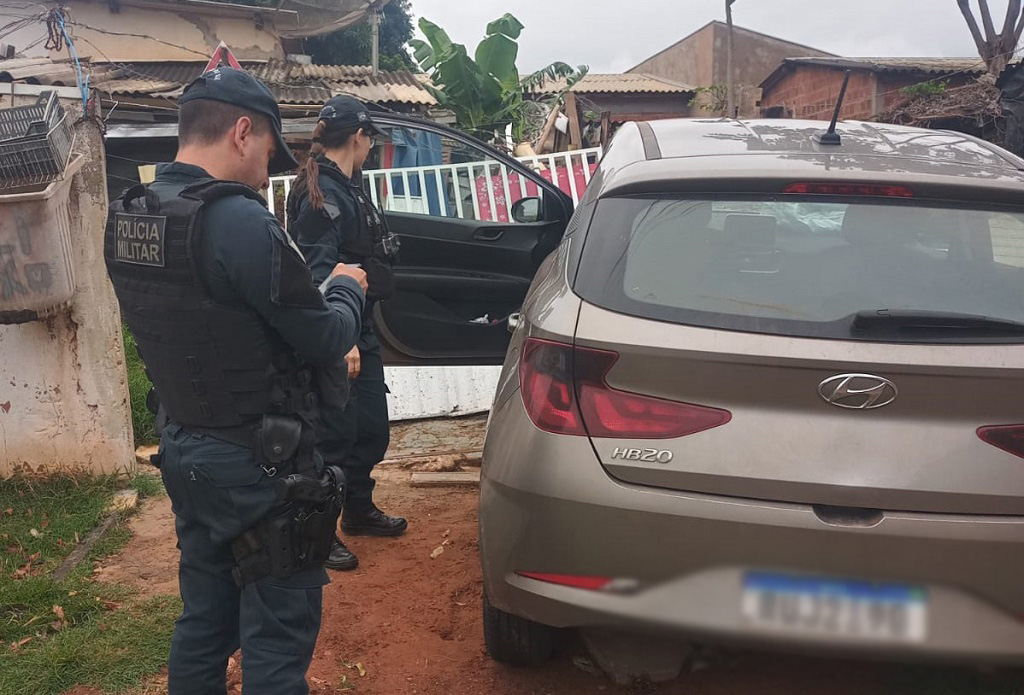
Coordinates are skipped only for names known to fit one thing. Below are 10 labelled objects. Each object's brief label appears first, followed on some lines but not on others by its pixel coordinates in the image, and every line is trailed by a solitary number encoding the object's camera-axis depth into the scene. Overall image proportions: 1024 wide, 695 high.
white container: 3.57
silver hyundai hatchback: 1.75
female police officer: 3.13
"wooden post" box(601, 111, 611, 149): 10.14
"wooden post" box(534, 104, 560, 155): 11.11
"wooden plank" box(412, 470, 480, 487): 4.47
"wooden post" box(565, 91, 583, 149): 10.42
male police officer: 1.76
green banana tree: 10.85
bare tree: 13.27
